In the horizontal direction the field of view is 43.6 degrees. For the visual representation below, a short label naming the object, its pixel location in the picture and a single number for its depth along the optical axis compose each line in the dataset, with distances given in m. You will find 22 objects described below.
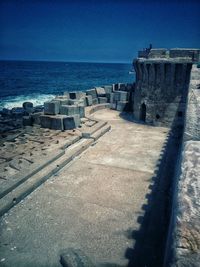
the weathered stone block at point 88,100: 21.61
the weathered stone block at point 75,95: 21.22
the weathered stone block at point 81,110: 16.89
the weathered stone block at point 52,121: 14.54
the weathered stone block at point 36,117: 15.86
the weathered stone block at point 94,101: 22.40
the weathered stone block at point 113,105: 21.72
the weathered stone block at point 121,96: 21.62
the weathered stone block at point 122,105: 21.16
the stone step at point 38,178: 7.21
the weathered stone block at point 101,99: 22.81
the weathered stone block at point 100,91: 23.11
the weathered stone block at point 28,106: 22.17
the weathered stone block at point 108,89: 23.63
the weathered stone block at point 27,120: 16.09
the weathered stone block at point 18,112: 20.51
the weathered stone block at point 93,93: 22.38
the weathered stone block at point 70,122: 14.55
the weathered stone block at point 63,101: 16.53
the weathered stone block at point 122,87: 24.23
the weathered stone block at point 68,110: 15.55
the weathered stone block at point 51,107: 15.44
